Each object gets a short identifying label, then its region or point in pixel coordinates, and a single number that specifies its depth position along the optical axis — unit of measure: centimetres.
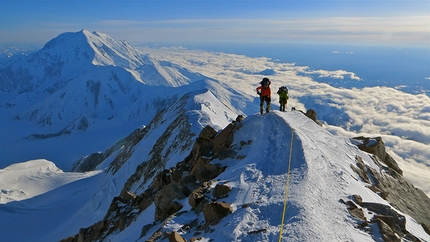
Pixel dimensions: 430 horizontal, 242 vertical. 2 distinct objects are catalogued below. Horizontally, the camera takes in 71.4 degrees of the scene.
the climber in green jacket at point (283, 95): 2399
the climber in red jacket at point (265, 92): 2247
